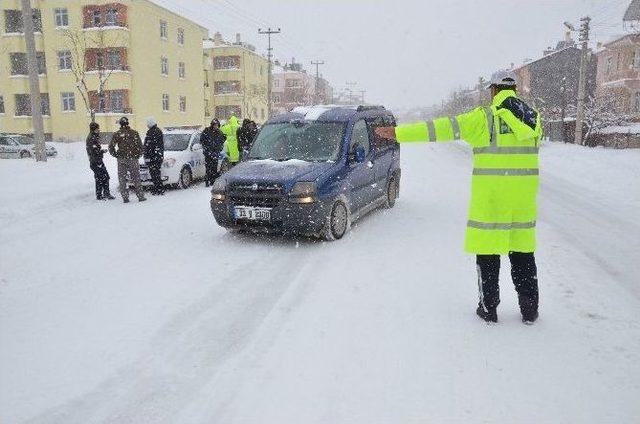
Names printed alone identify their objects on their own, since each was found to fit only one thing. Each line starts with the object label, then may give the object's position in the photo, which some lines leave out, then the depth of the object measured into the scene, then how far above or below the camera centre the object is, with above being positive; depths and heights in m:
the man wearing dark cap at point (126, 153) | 10.30 -0.20
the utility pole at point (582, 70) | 25.70 +3.70
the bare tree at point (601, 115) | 28.77 +1.41
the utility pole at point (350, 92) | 125.54 +13.63
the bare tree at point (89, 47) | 34.78 +7.08
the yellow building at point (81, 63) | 35.88 +6.23
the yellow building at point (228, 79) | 60.06 +7.94
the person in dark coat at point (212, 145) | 12.66 -0.06
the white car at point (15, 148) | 25.55 -0.16
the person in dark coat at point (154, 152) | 11.09 -0.20
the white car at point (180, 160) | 12.08 -0.45
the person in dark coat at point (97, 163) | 10.64 -0.41
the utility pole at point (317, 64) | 78.44 +12.74
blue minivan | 6.52 -0.50
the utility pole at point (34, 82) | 16.98 +2.21
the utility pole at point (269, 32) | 48.60 +11.30
